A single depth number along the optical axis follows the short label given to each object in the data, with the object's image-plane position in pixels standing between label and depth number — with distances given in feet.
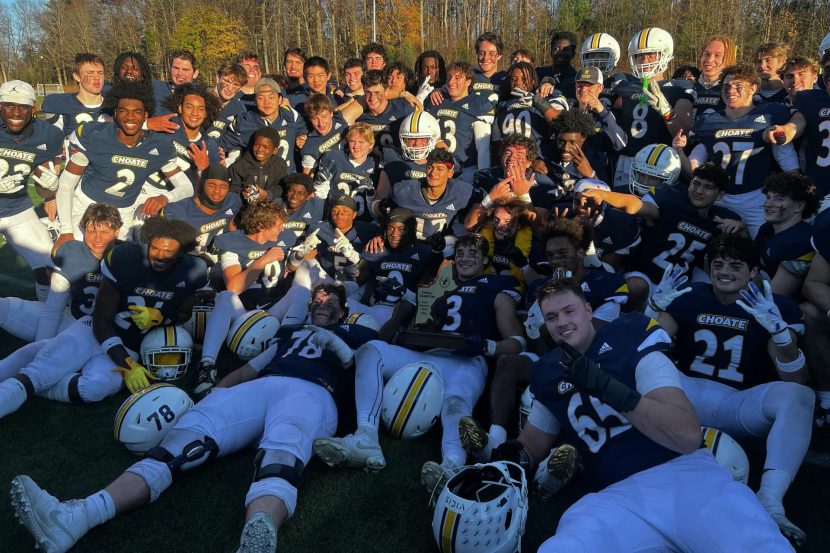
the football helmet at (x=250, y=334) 17.58
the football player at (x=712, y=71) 20.99
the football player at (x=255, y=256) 19.65
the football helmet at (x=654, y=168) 17.39
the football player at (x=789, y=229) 14.51
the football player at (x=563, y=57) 26.20
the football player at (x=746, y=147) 18.12
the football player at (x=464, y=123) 23.63
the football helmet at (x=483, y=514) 9.39
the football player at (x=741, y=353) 11.16
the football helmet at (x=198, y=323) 18.43
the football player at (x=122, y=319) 15.19
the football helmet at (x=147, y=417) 12.64
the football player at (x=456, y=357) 12.15
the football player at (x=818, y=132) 17.53
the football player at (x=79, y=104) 23.97
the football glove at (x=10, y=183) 21.50
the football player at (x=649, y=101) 20.98
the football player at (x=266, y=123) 23.16
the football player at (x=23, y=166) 21.39
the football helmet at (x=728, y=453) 10.77
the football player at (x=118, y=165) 20.84
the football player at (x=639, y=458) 8.24
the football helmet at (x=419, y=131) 21.45
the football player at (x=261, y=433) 9.86
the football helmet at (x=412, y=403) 13.46
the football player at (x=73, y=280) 17.24
